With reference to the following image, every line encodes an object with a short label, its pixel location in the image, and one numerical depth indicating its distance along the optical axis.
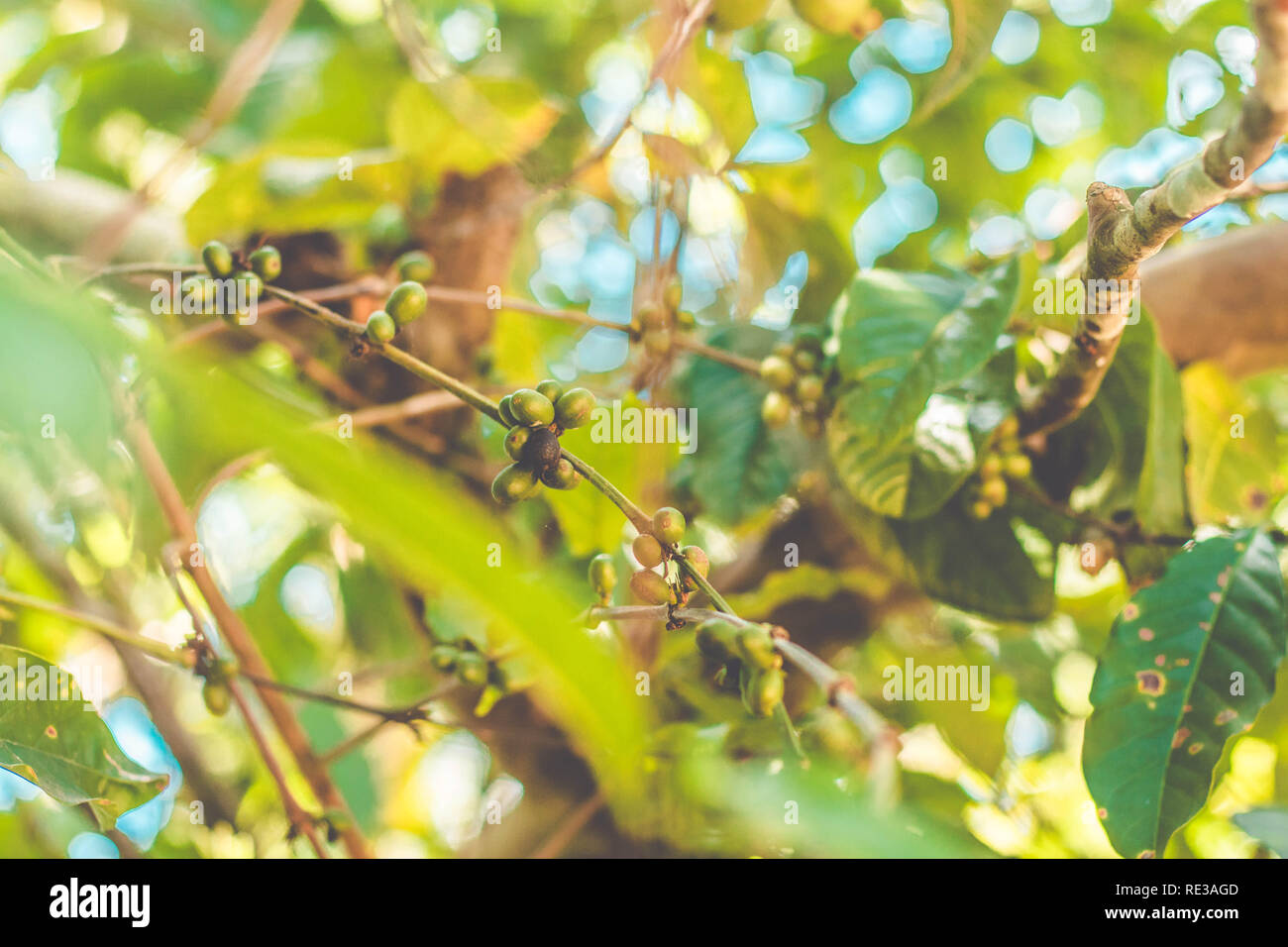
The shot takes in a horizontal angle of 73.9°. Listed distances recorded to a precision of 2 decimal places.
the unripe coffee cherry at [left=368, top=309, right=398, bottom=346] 0.57
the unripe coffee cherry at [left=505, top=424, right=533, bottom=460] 0.50
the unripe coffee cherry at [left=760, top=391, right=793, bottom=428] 0.84
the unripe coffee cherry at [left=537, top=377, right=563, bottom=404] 0.54
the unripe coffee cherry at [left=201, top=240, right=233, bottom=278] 0.68
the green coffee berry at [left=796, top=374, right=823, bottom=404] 0.82
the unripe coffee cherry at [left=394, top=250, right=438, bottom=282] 0.92
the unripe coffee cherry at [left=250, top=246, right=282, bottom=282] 0.72
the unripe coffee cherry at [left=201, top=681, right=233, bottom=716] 0.75
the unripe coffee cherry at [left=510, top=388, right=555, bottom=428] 0.50
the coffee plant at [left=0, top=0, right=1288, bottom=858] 0.50
